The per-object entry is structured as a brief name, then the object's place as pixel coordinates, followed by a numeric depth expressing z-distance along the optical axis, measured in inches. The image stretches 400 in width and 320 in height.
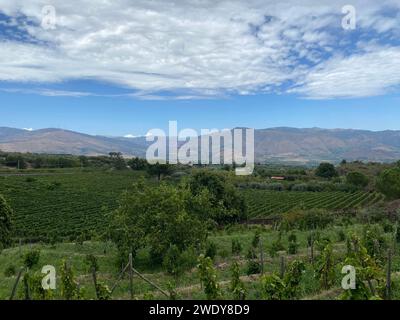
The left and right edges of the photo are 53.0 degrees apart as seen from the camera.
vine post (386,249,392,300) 431.8
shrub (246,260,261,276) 671.1
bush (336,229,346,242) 1026.8
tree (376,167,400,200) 2652.6
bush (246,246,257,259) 786.8
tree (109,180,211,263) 804.6
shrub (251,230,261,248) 959.8
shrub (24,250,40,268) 826.8
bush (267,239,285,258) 822.2
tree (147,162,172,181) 4746.6
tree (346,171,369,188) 4160.9
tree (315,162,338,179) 5337.6
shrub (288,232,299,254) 843.4
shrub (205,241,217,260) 819.4
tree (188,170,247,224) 1943.9
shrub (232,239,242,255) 903.1
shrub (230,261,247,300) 415.8
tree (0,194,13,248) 986.7
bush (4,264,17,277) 789.1
